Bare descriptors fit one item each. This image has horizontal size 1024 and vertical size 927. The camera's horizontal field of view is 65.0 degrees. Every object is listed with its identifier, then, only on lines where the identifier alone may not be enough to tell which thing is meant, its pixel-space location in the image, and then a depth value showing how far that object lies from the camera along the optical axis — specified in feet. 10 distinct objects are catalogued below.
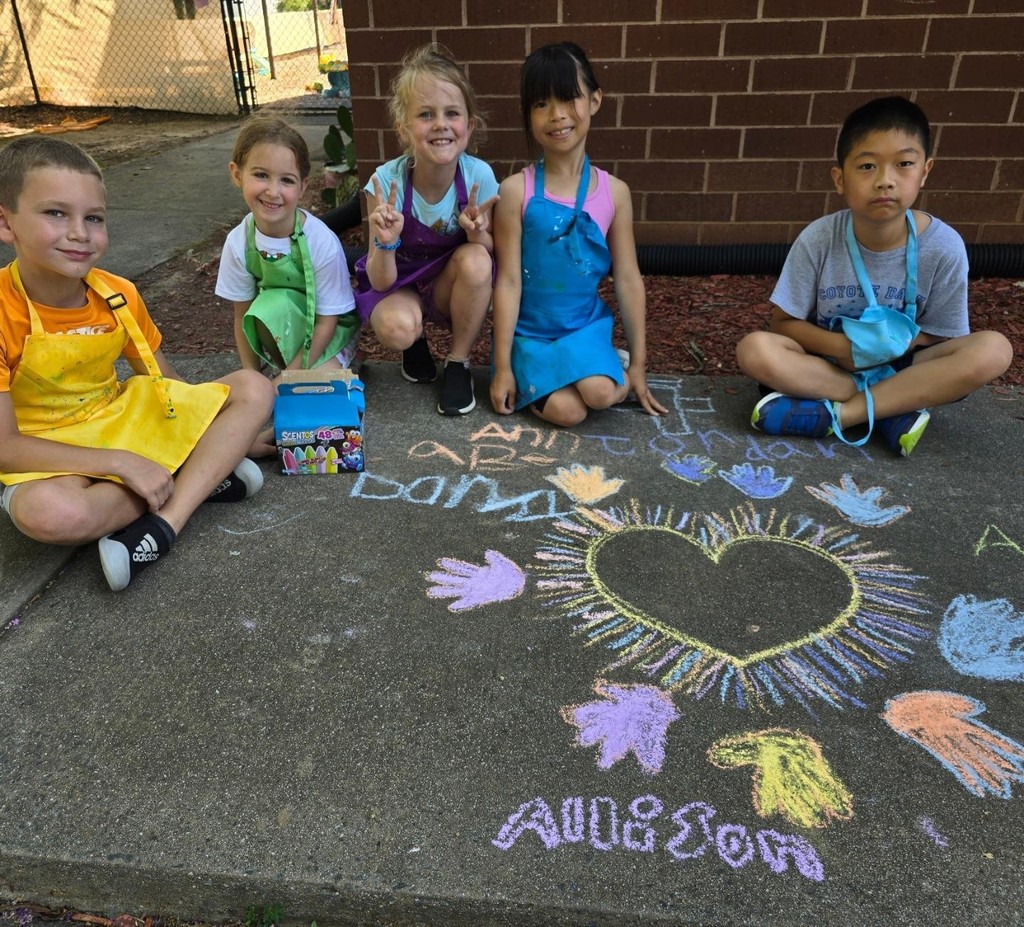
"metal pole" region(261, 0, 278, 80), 42.29
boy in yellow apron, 6.54
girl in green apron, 8.84
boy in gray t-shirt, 8.25
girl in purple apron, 8.94
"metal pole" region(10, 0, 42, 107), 36.34
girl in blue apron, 9.09
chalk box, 8.13
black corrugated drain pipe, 13.52
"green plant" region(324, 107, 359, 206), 17.28
